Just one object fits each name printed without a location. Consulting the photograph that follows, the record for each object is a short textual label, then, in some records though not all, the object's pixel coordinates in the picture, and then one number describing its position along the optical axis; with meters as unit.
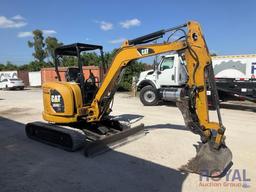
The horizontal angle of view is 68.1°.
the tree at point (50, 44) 37.54
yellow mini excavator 3.47
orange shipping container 19.90
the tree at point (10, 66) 34.22
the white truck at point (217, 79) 8.28
